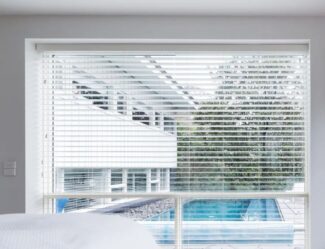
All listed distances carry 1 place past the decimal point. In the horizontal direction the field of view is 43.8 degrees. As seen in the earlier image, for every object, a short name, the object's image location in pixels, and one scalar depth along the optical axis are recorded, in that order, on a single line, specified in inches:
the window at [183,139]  126.2
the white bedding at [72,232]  50.7
